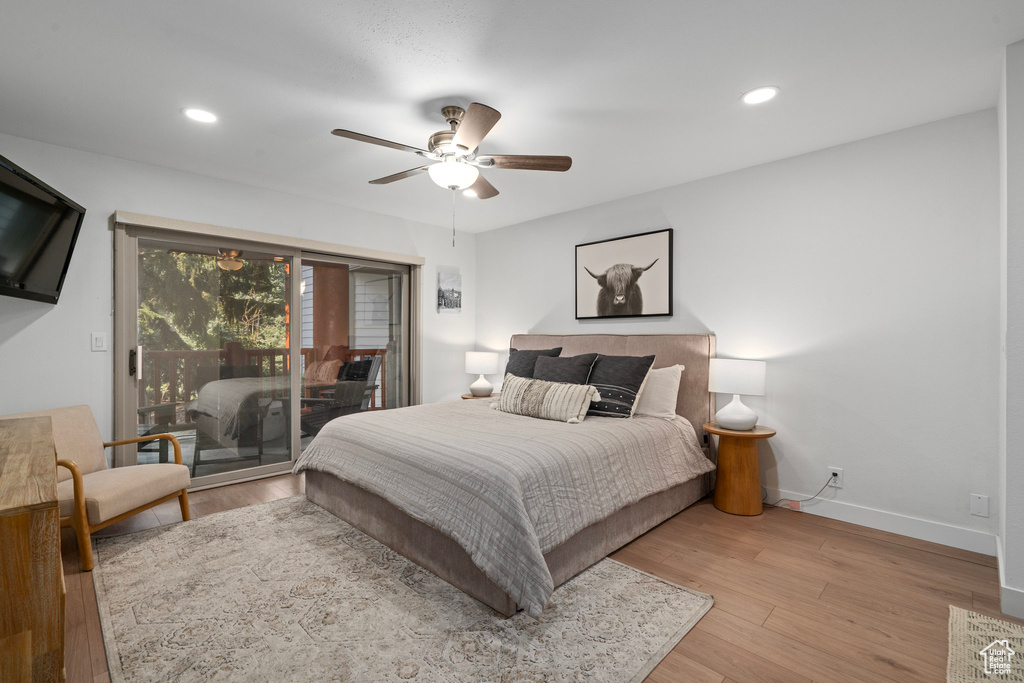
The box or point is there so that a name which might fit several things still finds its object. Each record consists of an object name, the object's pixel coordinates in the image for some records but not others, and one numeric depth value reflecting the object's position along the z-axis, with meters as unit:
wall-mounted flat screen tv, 2.27
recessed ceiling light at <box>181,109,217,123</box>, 2.60
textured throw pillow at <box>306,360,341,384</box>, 4.38
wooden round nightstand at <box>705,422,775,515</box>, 3.15
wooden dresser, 0.90
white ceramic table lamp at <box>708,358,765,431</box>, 3.08
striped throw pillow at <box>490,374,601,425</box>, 3.20
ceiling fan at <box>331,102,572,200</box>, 2.36
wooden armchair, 2.39
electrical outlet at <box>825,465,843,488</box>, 3.07
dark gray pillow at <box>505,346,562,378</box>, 4.08
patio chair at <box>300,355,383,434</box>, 4.39
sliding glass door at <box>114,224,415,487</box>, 3.46
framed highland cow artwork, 3.95
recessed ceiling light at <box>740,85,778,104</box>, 2.38
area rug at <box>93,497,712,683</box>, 1.70
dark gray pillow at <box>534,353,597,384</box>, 3.64
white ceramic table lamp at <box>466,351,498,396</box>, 5.00
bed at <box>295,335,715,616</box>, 2.01
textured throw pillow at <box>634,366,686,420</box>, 3.41
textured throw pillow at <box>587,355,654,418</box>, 3.33
